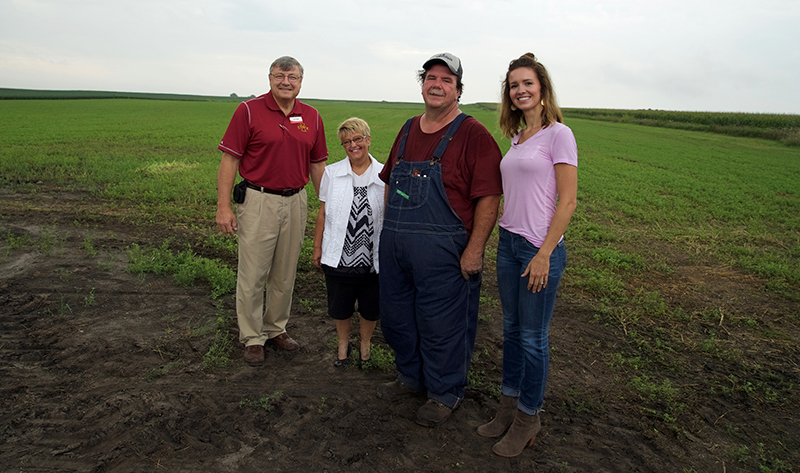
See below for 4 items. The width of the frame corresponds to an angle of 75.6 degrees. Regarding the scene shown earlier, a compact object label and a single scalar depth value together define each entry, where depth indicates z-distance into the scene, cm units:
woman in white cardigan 376
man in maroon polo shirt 398
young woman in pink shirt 284
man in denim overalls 314
